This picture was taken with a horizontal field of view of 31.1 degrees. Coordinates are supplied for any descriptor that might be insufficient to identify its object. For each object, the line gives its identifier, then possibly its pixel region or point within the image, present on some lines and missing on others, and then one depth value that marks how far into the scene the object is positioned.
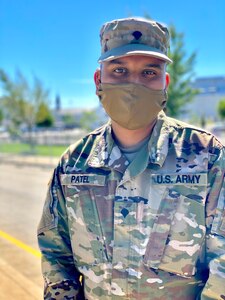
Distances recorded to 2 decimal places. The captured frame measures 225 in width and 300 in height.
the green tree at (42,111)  26.47
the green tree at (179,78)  17.06
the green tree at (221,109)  50.19
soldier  1.49
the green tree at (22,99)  25.38
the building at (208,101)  82.06
